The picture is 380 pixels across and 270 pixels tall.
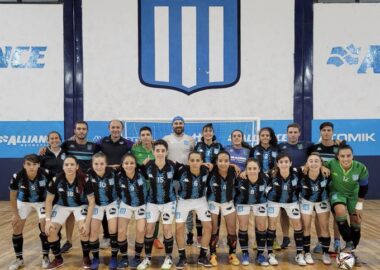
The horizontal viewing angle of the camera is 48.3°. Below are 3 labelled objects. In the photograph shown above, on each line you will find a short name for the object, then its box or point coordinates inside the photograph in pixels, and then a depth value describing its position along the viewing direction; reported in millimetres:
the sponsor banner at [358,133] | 10406
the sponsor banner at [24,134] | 10367
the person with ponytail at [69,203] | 4923
